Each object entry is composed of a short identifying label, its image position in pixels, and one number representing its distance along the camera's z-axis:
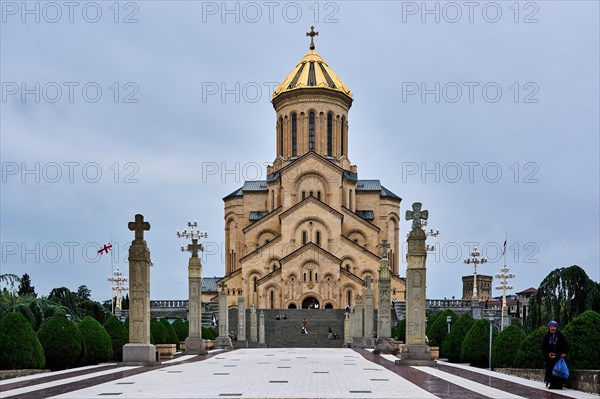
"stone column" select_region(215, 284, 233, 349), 29.28
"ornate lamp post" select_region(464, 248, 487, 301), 47.59
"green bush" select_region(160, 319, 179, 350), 24.25
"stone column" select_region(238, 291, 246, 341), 36.16
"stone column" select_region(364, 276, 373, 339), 28.53
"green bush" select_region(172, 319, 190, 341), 28.61
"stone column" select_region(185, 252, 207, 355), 23.59
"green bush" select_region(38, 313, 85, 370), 16.86
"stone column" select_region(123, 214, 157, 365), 16.94
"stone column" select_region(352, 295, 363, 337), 33.11
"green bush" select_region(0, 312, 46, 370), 15.05
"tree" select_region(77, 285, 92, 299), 78.68
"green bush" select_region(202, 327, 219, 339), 31.18
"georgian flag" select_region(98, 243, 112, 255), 47.06
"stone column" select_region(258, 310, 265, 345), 36.78
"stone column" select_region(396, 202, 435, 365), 17.70
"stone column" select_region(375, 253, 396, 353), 23.80
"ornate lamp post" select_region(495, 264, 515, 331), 45.19
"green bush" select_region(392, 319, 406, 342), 30.35
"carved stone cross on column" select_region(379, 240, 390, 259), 25.78
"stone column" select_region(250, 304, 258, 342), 37.25
